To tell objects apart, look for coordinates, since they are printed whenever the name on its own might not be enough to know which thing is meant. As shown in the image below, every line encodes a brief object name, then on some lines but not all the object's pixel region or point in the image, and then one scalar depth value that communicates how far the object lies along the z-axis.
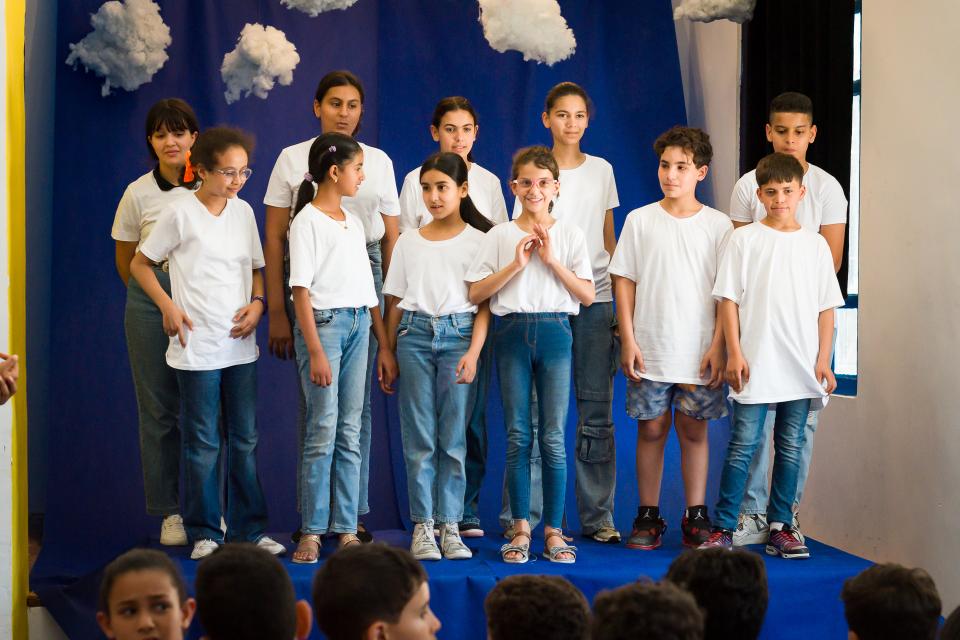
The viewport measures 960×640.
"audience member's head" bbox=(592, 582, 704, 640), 2.73
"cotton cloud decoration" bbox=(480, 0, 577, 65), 8.20
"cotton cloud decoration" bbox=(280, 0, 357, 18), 8.27
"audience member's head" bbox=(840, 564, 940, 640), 3.36
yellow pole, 5.83
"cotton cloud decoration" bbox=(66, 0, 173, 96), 7.99
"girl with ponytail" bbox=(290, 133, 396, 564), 6.03
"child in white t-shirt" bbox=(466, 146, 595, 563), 6.26
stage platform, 5.77
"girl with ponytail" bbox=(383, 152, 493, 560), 6.27
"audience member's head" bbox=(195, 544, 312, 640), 3.29
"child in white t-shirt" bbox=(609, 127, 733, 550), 6.55
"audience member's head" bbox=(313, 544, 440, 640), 3.39
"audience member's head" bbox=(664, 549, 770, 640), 3.36
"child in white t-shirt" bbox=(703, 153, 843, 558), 6.37
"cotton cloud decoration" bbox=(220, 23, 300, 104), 8.20
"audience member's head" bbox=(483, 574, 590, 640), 3.25
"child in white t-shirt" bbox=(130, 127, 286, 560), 6.15
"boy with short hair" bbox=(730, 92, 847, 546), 6.97
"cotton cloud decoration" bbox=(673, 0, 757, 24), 8.10
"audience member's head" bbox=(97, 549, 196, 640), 3.71
